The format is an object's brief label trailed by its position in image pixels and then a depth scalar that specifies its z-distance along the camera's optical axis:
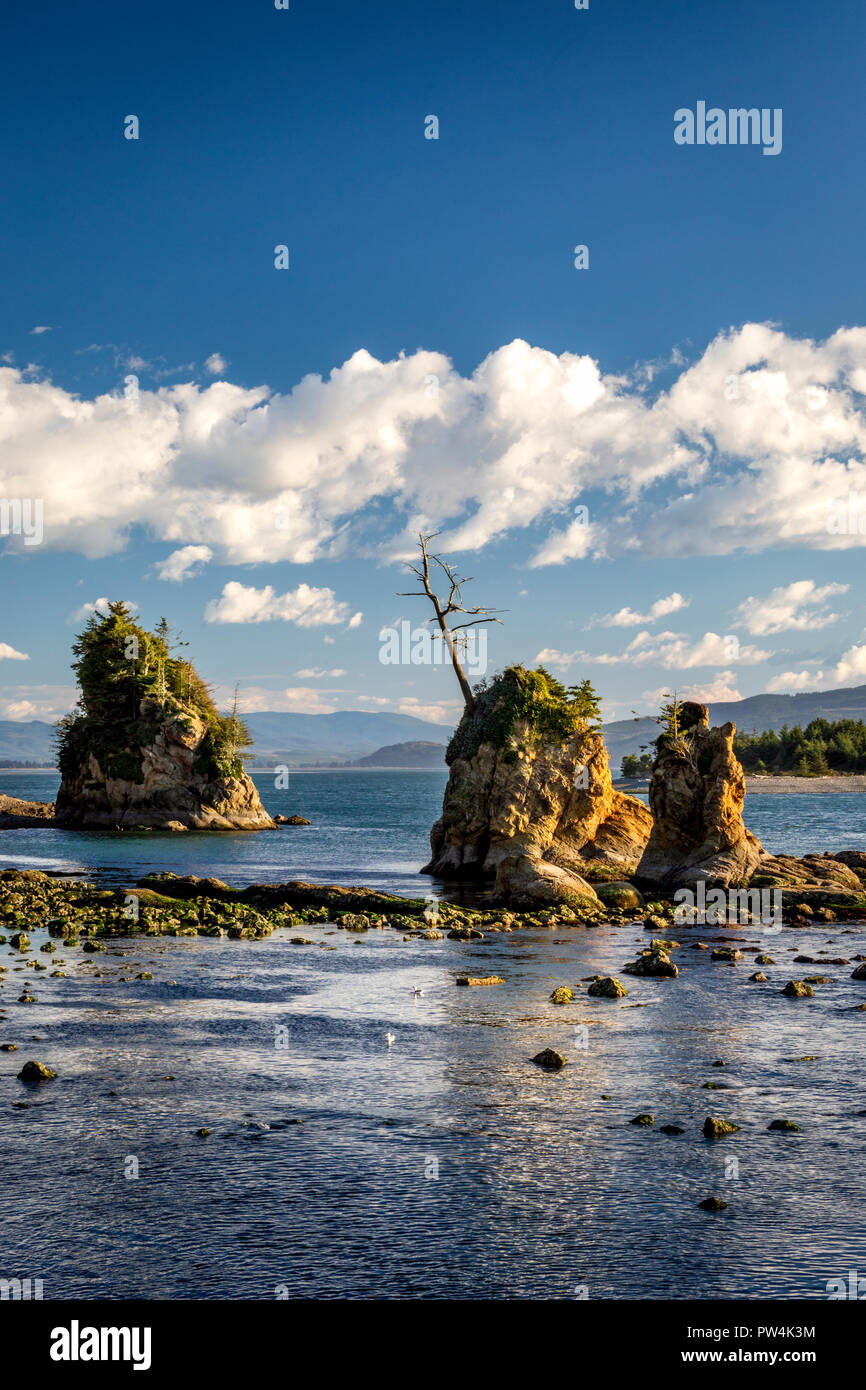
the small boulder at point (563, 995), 24.58
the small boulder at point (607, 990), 25.55
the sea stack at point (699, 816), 44.41
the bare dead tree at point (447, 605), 57.28
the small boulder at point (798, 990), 25.78
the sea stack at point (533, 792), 51.72
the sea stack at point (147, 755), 99.31
